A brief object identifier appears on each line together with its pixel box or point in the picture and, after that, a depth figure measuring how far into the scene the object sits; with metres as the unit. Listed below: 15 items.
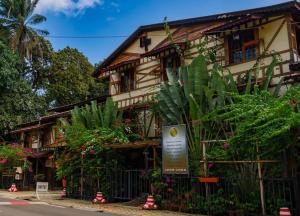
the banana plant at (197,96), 10.18
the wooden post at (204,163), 9.20
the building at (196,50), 11.12
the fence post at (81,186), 13.20
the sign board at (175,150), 9.84
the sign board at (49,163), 19.47
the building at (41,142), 18.99
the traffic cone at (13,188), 17.46
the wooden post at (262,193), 8.01
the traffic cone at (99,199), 11.88
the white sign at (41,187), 13.67
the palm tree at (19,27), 23.96
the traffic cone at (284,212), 7.24
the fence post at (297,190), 7.47
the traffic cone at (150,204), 10.09
